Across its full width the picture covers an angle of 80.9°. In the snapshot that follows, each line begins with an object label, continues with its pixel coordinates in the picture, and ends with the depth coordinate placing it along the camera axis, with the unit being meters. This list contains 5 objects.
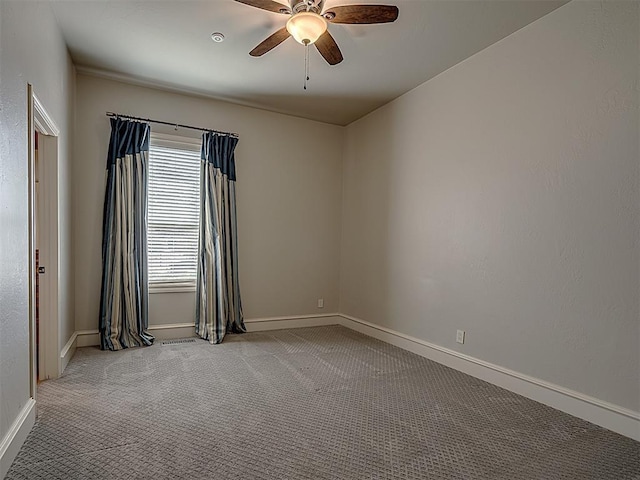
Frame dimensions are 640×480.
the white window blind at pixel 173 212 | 4.27
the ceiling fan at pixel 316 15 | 2.36
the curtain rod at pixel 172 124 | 4.00
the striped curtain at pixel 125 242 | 3.90
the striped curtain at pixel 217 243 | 4.33
